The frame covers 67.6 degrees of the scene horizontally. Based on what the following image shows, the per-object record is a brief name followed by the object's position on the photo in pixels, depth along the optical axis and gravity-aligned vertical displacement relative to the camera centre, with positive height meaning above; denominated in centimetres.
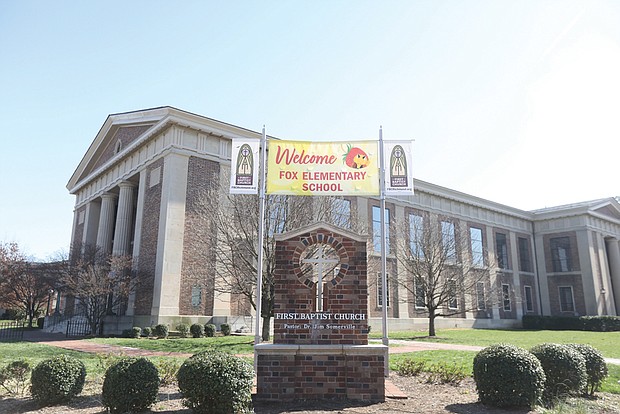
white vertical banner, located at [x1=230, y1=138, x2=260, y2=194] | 1006 +305
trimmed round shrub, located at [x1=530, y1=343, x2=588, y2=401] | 823 -105
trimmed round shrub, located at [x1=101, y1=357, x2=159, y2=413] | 682 -116
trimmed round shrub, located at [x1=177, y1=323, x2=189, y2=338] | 2277 -107
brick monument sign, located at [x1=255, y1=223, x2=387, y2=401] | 796 -40
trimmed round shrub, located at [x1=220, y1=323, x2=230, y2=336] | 2423 -106
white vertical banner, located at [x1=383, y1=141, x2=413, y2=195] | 1020 +310
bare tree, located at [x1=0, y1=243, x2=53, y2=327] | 3191 +187
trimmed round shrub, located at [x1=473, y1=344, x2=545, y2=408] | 739 -106
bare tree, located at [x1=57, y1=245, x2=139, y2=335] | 2309 +124
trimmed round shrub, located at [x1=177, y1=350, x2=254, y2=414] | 651 -107
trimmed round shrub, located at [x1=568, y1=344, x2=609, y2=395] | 882 -104
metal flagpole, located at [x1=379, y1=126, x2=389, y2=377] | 950 +165
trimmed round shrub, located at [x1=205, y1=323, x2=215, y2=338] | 2353 -113
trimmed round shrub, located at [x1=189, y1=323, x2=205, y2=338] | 2295 -111
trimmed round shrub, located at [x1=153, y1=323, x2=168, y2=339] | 2244 -111
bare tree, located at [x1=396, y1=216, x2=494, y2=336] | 2605 +267
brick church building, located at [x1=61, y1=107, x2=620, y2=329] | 2527 +622
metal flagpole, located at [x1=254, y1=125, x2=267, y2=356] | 937 +156
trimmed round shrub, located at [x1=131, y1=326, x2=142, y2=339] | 2231 -116
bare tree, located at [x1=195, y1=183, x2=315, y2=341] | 1895 +326
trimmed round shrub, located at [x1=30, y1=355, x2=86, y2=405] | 745 -119
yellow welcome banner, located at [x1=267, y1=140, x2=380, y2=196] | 963 +283
